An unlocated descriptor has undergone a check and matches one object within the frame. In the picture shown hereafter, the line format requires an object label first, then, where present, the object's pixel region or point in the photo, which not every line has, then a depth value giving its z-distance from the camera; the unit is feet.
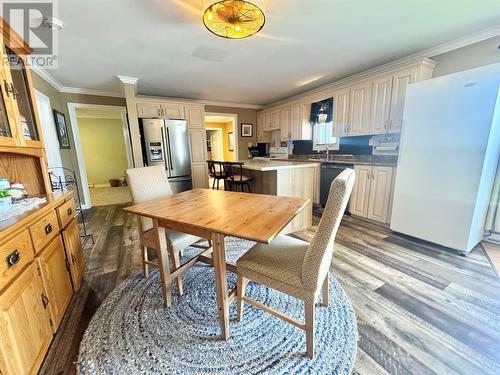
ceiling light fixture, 4.50
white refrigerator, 6.26
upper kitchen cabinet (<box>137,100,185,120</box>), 12.44
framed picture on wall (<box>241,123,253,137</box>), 18.80
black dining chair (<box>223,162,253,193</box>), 11.01
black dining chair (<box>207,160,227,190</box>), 12.23
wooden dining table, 3.46
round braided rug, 3.66
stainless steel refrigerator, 12.44
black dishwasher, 11.41
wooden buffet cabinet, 3.06
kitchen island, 8.57
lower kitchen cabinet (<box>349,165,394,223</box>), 9.52
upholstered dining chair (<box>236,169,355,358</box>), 3.15
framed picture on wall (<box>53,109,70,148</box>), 11.43
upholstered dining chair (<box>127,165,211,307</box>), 5.26
